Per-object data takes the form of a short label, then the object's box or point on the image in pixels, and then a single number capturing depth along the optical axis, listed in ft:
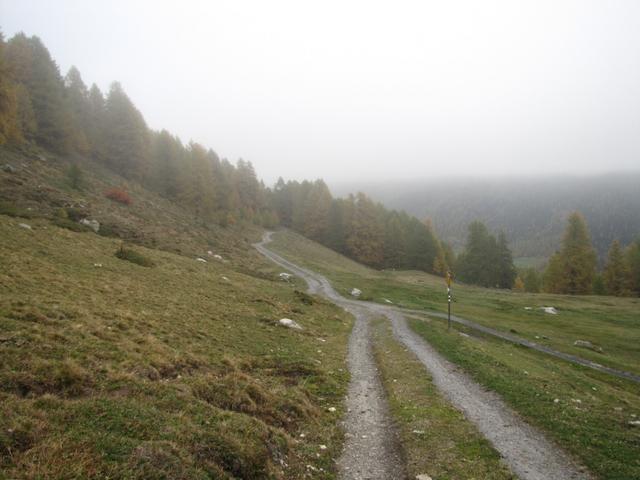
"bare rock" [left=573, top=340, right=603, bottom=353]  96.89
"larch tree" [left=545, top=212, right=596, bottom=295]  225.56
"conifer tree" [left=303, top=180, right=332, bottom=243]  326.44
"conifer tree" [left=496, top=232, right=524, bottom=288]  289.12
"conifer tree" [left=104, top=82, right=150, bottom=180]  226.17
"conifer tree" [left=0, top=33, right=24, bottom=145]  105.60
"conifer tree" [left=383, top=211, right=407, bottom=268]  303.07
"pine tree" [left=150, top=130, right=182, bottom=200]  248.73
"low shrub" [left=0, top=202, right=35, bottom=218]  86.79
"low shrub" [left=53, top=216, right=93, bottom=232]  96.46
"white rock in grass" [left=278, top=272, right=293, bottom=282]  158.24
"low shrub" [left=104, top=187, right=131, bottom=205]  157.48
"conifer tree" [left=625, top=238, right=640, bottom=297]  229.25
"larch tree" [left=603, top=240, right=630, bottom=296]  234.58
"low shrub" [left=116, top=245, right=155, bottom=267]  89.15
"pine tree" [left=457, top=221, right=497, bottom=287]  290.35
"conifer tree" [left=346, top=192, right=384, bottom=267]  296.30
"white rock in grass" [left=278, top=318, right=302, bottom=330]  77.36
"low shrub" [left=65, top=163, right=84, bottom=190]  143.64
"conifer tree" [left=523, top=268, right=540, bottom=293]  340.00
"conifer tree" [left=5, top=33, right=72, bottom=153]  171.42
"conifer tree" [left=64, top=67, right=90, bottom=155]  193.06
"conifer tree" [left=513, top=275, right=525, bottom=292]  327.80
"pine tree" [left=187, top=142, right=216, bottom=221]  245.04
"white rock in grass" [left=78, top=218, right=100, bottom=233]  110.33
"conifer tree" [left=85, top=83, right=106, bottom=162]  224.12
